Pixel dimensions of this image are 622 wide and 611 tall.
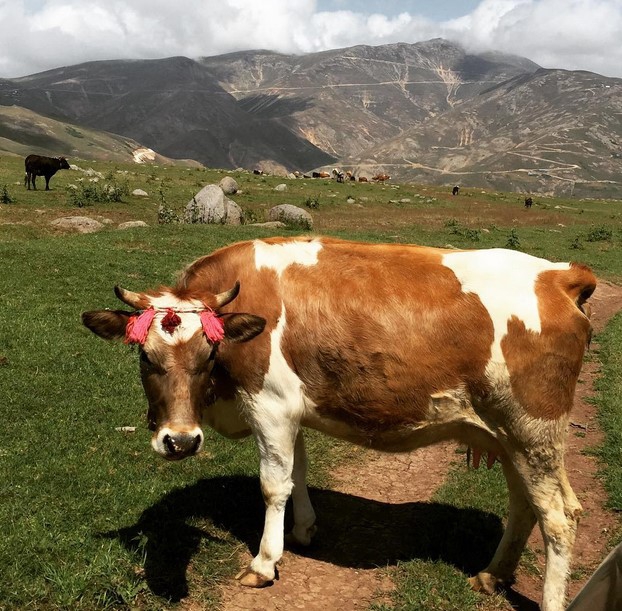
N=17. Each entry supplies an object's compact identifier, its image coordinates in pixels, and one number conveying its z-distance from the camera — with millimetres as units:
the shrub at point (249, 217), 30995
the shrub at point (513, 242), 30406
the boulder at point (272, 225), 28672
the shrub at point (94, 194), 30541
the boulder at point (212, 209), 28719
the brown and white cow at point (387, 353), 5242
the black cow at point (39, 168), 34656
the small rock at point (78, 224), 24312
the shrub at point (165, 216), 27641
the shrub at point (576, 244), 31647
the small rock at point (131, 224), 25784
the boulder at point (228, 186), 42281
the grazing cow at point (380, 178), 82481
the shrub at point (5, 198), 28375
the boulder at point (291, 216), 31047
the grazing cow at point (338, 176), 64969
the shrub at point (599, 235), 35781
